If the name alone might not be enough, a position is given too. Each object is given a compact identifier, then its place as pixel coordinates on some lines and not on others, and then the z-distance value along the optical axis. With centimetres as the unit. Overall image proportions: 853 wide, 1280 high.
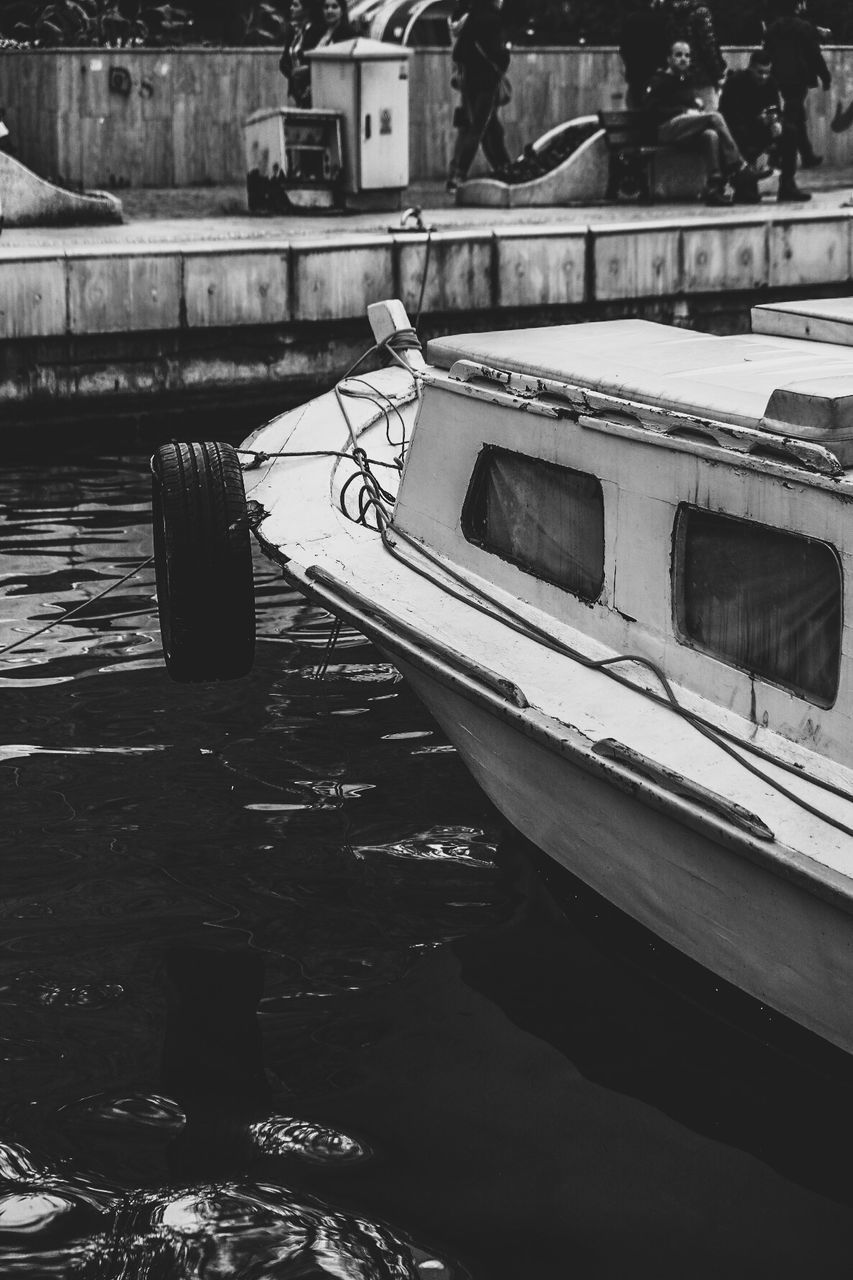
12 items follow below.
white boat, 409
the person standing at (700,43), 1686
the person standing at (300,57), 1692
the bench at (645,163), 1691
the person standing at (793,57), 1650
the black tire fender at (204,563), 586
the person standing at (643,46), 1700
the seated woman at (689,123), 1656
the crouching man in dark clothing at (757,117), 1661
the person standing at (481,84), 1636
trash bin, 1552
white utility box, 1541
